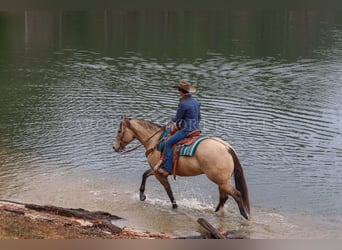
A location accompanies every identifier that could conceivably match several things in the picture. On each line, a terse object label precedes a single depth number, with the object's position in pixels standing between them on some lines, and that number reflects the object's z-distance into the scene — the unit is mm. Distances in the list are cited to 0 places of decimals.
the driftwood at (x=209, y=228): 14598
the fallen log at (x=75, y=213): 16531
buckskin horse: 16483
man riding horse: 16484
